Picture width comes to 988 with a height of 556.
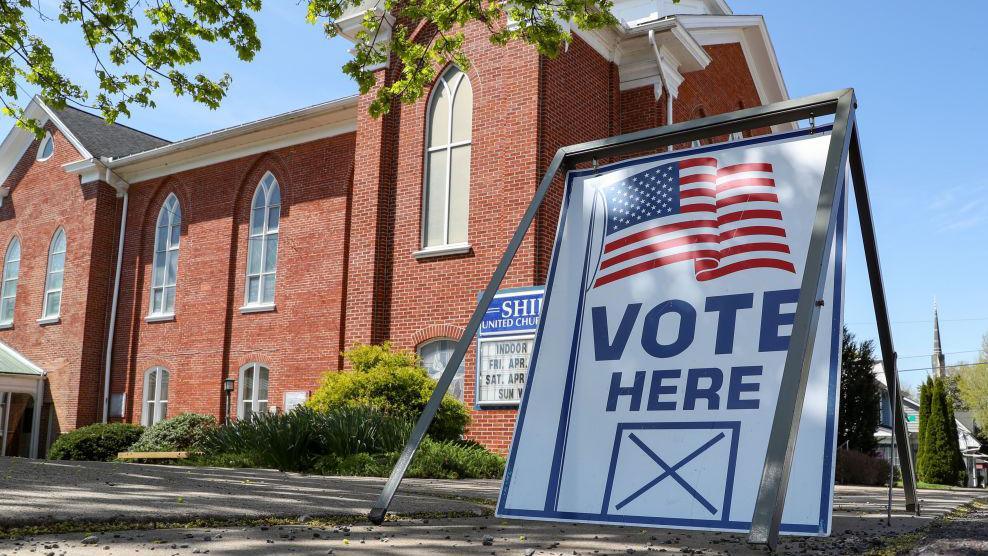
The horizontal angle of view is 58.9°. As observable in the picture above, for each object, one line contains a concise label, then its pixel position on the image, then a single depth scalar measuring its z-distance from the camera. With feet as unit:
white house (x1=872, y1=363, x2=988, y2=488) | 142.78
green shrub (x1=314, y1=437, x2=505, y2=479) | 31.53
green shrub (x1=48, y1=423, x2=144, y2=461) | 61.98
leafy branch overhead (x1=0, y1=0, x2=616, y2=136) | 33.30
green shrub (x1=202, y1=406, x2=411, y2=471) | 33.04
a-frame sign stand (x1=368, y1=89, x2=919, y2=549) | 9.78
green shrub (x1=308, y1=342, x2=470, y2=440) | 41.91
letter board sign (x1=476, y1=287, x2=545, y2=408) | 44.27
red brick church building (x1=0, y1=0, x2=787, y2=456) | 49.60
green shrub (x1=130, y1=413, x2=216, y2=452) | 58.44
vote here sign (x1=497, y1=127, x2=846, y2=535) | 11.94
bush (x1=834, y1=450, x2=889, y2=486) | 60.39
